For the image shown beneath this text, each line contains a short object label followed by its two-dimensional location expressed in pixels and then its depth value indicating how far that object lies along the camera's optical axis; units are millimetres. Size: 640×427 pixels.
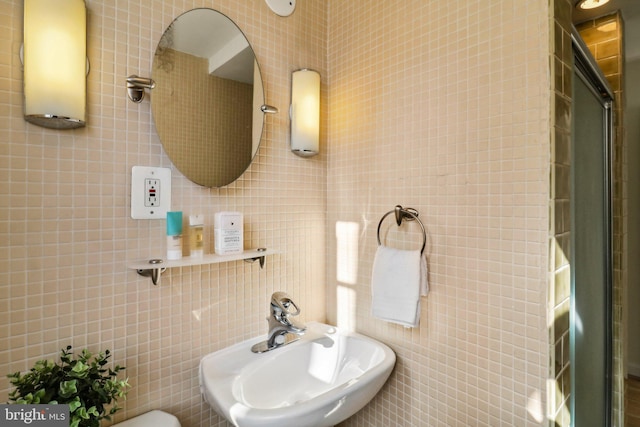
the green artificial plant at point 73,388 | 751
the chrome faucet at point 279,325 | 1257
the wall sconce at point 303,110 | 1433
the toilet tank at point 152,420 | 994
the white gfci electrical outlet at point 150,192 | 1039
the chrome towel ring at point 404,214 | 1259
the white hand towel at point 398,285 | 1206
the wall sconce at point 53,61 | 823
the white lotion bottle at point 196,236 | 1122
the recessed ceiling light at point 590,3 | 1608
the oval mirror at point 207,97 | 1107
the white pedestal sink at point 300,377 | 924
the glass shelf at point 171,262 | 988
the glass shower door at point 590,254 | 1232
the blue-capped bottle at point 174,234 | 1046
